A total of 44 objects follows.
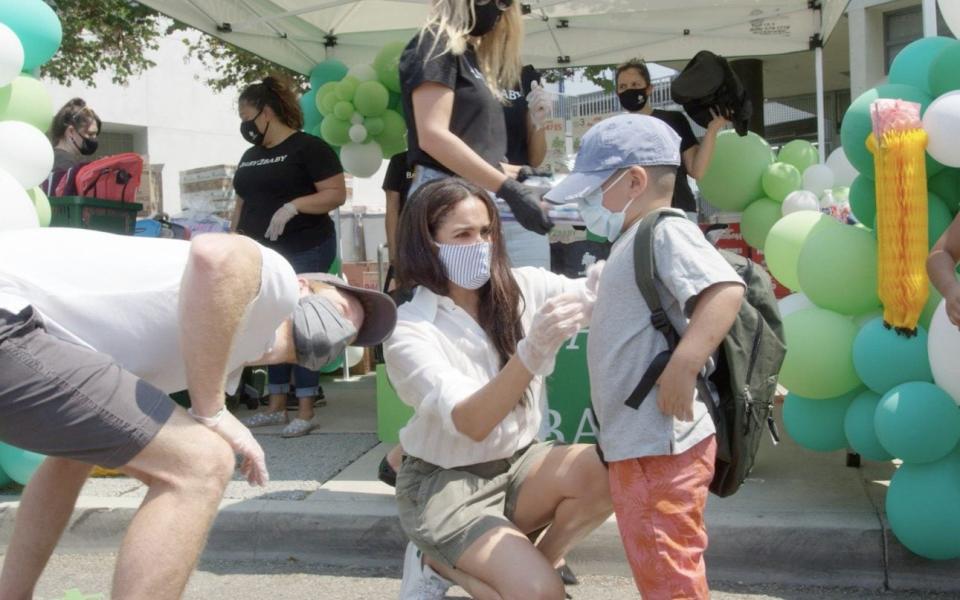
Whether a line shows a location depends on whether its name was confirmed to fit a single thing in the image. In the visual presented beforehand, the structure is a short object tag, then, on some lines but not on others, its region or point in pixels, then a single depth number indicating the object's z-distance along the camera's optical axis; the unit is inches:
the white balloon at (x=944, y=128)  119.1
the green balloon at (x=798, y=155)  245.8
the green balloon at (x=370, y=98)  241.9
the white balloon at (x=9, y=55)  149.3
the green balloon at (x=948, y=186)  131.0
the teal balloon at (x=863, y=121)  130.5
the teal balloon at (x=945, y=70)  125.0
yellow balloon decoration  122.6
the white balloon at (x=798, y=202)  207.3
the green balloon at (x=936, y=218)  129.0
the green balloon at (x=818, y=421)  139.5
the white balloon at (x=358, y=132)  246.7
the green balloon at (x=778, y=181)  210.5
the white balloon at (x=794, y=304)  148.1
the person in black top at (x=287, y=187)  208.4
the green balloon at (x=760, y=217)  214.5
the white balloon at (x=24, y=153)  152.6
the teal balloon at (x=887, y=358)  125.3
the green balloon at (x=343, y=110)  244.5
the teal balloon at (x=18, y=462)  155.8
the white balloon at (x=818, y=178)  236.8
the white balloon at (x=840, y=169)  221.8
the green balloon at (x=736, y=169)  207.6
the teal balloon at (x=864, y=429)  132.0
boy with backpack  88.6
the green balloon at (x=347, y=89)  245.3
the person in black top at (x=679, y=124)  193.8
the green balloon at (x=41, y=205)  163.2
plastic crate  192.1
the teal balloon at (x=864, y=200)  135.5
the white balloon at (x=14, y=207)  140.9
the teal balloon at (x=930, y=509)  119.6
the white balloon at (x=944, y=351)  116.7
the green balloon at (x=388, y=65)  246.2
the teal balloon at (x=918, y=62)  132.5
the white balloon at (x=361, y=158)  254.7
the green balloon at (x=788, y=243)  151.6
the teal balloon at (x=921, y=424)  119.7
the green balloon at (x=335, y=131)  249.1
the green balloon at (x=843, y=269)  134.0
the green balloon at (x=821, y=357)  134.1
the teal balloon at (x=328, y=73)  275.6
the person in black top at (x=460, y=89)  134.6
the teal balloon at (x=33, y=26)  160.9
